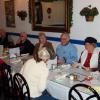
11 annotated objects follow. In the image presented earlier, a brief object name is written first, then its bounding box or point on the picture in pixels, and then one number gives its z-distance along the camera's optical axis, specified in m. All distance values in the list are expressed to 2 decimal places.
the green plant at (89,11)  2.83
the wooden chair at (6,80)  2.12
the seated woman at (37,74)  1.74
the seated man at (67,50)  2.85
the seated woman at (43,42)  2.99
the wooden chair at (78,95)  1.39
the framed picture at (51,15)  3.28
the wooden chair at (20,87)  1.79
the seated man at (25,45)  3.47
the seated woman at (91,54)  2.39
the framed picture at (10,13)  4.60
